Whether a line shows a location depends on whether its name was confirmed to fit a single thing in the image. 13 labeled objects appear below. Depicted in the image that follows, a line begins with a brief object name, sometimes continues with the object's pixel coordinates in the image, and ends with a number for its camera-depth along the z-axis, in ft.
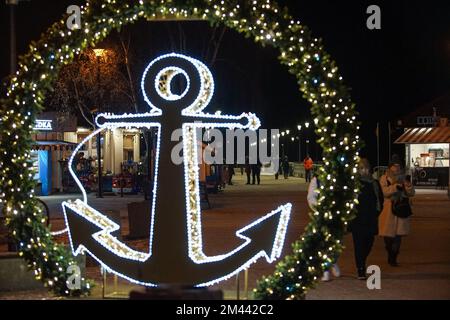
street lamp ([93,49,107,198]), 102.47
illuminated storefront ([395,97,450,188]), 124.57
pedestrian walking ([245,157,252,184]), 148.25
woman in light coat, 43.96
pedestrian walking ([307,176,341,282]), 39.86
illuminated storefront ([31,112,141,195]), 113.39
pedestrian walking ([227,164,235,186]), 149.89
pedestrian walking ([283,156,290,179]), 172.40
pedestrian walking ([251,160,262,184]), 146.10
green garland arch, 30.48
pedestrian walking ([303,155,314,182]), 137.69
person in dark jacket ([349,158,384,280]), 40.01
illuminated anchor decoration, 31.27
